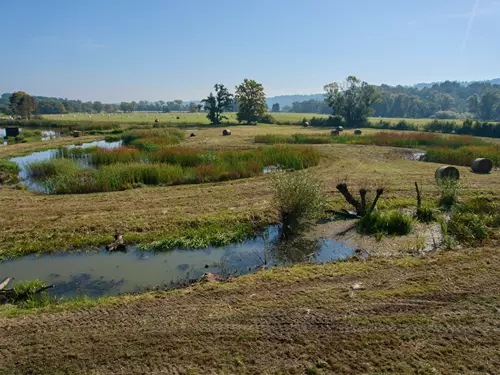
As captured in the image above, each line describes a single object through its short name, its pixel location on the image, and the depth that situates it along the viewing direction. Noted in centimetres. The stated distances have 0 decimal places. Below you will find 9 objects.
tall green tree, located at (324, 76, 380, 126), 6894
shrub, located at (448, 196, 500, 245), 950
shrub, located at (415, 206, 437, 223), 1132
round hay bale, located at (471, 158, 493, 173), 1939
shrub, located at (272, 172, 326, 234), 1062
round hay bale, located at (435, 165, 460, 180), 1625
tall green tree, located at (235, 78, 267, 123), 7088
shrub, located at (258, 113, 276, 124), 7525
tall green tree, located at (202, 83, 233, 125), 7028
